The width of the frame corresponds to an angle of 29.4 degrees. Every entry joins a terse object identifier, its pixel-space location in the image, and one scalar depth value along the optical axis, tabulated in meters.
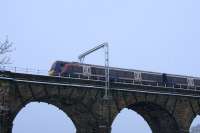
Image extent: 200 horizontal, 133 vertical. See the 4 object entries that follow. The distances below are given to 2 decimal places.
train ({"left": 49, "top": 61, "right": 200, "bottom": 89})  47.66
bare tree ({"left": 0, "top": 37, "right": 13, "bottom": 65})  25.75
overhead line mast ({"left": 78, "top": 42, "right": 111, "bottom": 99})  45.19
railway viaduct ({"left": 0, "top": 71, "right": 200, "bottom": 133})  40.31
